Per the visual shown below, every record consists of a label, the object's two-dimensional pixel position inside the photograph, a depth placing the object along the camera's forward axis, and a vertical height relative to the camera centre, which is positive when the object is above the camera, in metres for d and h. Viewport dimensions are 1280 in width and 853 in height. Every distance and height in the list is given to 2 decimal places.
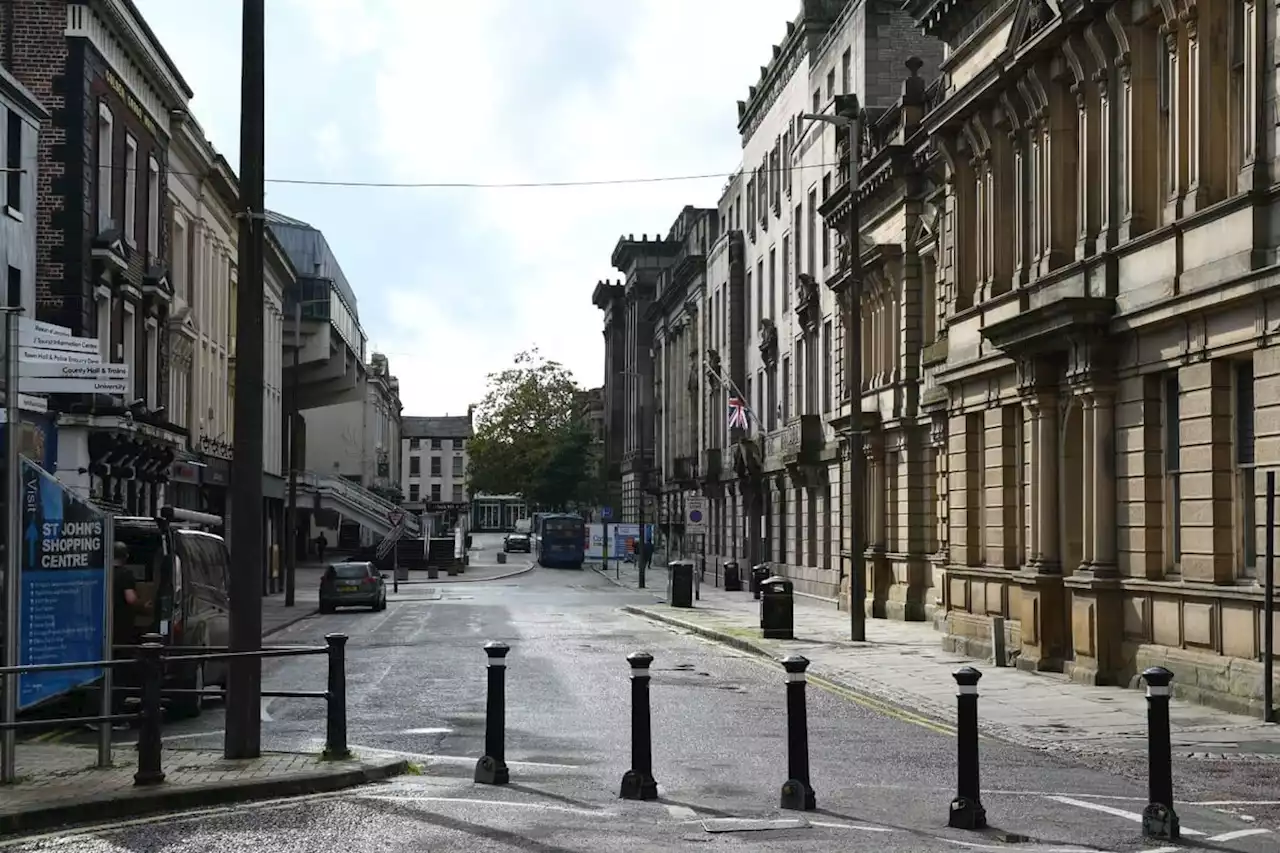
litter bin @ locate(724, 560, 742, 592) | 58.34 -2.89
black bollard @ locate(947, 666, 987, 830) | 10.79 -1.72
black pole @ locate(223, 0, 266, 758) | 12.93 +0.57
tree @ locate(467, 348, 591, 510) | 121.25 +3.77
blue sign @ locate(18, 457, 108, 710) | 13.09 -0.72
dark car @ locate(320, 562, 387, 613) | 44.91 -2.51
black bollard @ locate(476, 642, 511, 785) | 12.73 -1.77
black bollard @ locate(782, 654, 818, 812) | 11.55 -1.76
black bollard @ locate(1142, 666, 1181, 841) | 10.34 -1.70
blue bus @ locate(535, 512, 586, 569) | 89.81 -2.55
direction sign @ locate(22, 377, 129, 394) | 12.95 +0.82
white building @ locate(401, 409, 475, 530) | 153.88 -1.30
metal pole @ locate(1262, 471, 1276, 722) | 16.60 -1.23
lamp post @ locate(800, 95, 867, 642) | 29.14 +1.24
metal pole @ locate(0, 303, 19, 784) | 11.92 -0.47
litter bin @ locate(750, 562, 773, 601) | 46.44 -2.24
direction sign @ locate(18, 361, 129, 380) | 12.68 +0.91
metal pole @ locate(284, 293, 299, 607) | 46.81 -1.27
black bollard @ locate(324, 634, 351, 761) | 12.80 -1.62
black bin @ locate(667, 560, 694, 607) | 45.91 -2.49
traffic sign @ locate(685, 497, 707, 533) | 73.75 -0.63
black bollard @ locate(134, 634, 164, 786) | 11.64 -1.60
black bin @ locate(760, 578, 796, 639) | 31.69 -2.27
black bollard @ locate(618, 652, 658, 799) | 11.98 -1.77
